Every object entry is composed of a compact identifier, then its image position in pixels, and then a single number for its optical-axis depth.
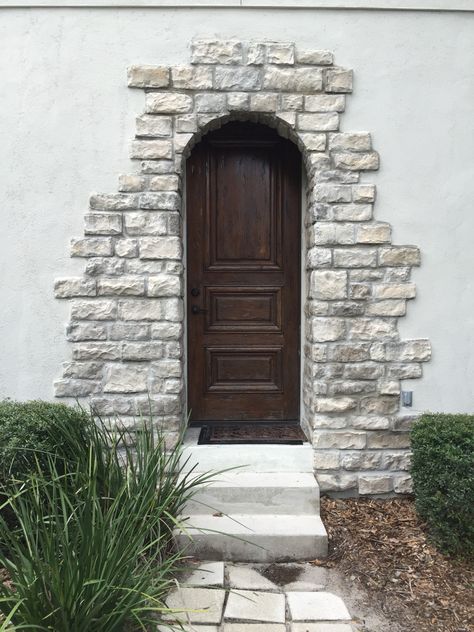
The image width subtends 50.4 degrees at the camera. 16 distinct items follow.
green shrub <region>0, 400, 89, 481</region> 2.81
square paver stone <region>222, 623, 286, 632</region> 2.37
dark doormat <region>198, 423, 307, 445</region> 3.72
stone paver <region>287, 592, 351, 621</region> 2.47
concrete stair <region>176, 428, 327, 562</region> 2.98
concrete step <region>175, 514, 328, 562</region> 2.97
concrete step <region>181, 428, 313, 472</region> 3.44
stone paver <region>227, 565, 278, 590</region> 2.72
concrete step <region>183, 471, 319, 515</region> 3.24
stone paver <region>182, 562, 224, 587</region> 2.70
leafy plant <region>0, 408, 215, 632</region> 1.94
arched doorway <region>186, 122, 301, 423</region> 4.00
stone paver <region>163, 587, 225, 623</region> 2.44
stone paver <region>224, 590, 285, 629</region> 2.45
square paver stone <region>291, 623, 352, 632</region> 2.38
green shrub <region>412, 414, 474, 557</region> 2.85
